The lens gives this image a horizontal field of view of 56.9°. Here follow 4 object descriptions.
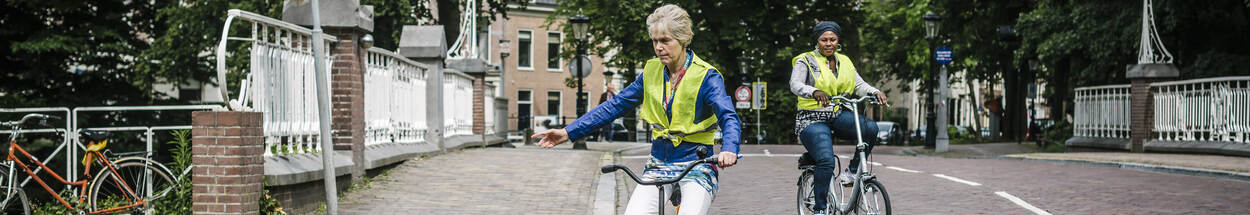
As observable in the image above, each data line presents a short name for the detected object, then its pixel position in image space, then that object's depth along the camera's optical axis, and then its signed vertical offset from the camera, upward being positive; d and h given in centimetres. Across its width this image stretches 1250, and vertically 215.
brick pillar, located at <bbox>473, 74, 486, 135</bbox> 1898 +6
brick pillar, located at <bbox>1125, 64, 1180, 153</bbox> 1844 +12
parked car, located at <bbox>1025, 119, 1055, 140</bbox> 2822 -61
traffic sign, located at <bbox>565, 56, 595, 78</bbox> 2471 +87
